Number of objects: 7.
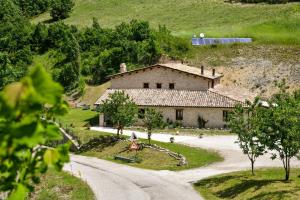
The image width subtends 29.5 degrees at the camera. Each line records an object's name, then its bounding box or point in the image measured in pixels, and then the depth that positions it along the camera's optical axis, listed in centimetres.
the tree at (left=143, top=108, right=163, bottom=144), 5084
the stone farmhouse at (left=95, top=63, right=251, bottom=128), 5966
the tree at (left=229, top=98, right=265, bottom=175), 3628
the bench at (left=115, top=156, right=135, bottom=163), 4563
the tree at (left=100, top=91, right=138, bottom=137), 5243
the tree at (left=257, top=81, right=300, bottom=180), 3306
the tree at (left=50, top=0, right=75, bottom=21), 11388
